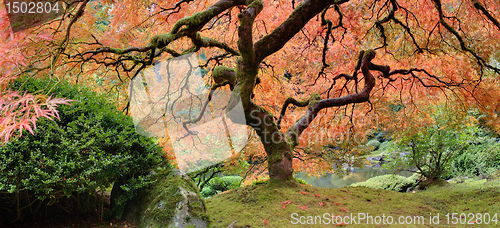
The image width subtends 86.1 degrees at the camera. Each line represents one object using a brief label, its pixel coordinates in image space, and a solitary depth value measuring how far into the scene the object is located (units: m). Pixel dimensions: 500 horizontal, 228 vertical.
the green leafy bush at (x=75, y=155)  2.11
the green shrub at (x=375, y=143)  18.54
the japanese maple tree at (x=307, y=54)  3.27
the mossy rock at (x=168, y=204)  2.50
